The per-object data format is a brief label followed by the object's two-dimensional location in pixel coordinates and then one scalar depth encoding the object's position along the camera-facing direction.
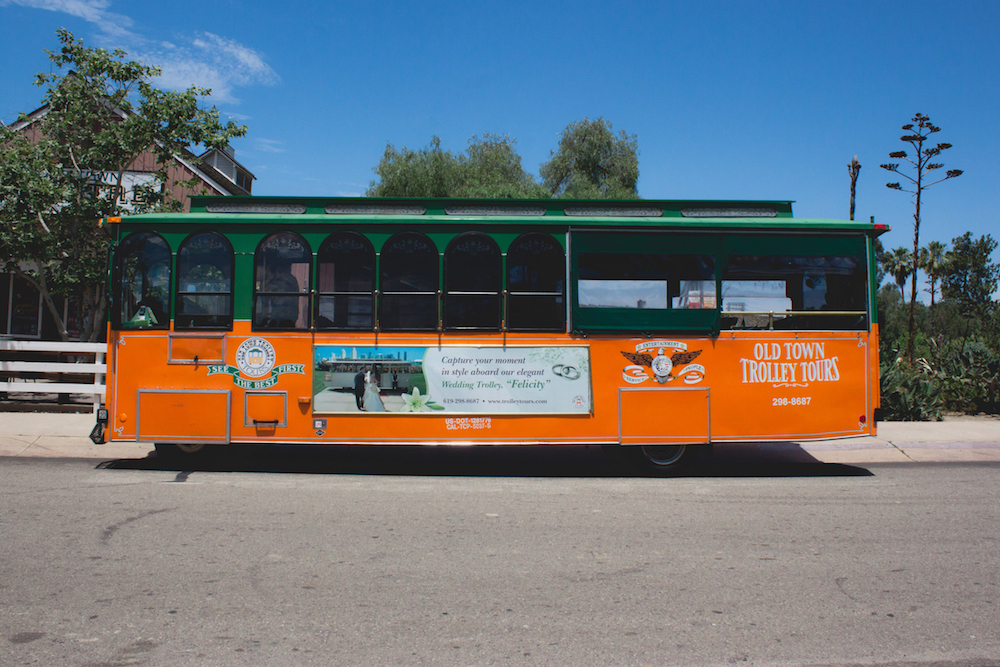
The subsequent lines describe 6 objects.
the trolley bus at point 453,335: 7.73
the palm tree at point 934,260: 61.59
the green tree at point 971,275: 62.03
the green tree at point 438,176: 29.22
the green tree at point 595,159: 34.59
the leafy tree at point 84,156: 14.05
